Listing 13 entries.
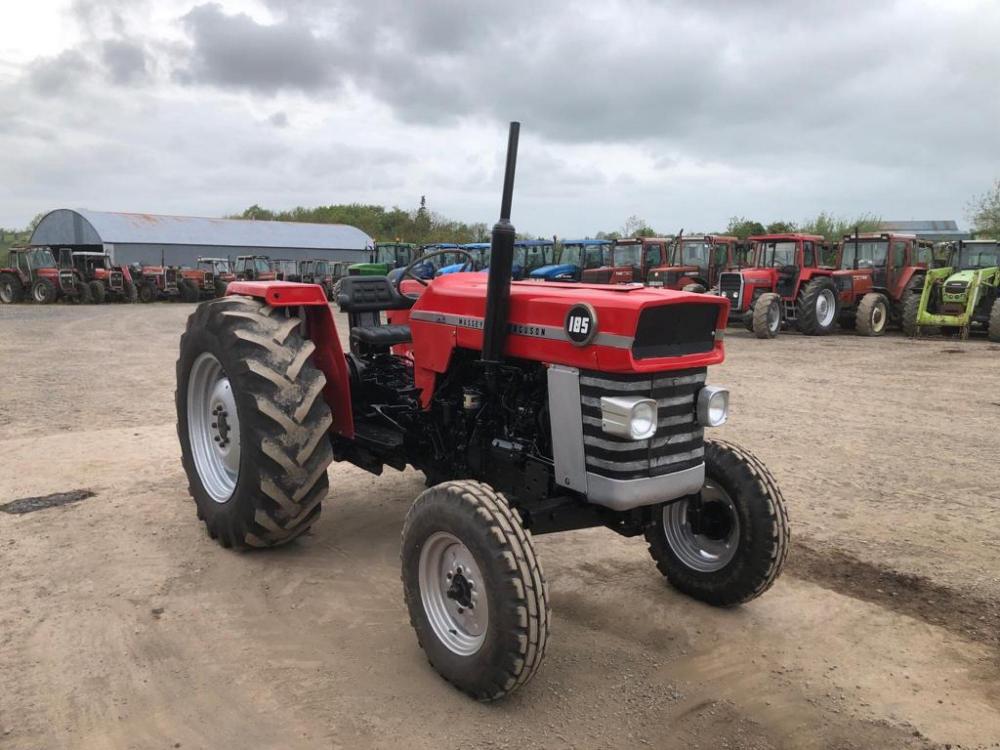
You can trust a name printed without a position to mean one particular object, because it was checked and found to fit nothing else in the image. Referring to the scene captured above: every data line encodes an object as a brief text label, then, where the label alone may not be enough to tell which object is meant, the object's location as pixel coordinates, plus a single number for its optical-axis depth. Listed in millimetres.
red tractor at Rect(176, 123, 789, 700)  2889
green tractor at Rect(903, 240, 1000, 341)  14945
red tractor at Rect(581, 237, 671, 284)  18922
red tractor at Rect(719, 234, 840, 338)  15773
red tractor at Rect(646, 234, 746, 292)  17656
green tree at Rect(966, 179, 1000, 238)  34812
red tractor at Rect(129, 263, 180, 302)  27812
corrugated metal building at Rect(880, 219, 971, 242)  53562
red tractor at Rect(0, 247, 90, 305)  25594
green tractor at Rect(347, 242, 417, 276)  27141
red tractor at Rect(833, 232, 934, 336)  16362
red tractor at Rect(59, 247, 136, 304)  26234
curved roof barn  38031
